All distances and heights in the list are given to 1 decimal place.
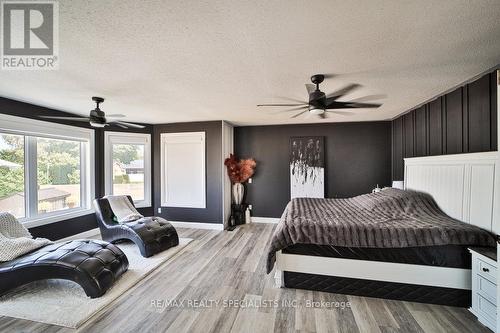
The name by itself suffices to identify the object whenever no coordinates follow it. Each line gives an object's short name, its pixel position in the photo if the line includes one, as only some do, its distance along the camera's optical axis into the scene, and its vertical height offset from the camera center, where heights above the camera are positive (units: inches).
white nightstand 70.9 -43.4
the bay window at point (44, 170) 130.5 -2.9
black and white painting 200.1 -1.5
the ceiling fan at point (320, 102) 89.6 +29.6
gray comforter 84.7 -27.7
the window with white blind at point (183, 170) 197.6 -4.1
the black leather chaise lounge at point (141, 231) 130.3 -44.2
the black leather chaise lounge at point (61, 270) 87.0 -44.4
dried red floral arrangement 202.7 -3.4
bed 84.0 -34.6
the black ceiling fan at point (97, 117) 117.4 +28.1
